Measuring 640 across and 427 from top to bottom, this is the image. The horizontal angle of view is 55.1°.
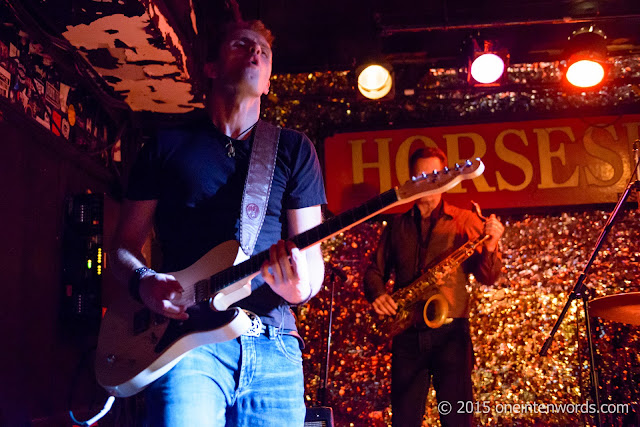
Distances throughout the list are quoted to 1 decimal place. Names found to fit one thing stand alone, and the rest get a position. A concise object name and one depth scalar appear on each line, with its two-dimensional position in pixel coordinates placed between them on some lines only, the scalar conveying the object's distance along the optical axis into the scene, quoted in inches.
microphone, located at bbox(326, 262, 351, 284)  171.3
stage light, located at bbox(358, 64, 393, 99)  228.8
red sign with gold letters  235.0
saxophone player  165.9
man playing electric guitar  73.2
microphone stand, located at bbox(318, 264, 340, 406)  172.9
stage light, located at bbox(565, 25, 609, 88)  209.0
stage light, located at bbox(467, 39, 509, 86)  217.6
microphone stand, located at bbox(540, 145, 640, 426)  154.5
